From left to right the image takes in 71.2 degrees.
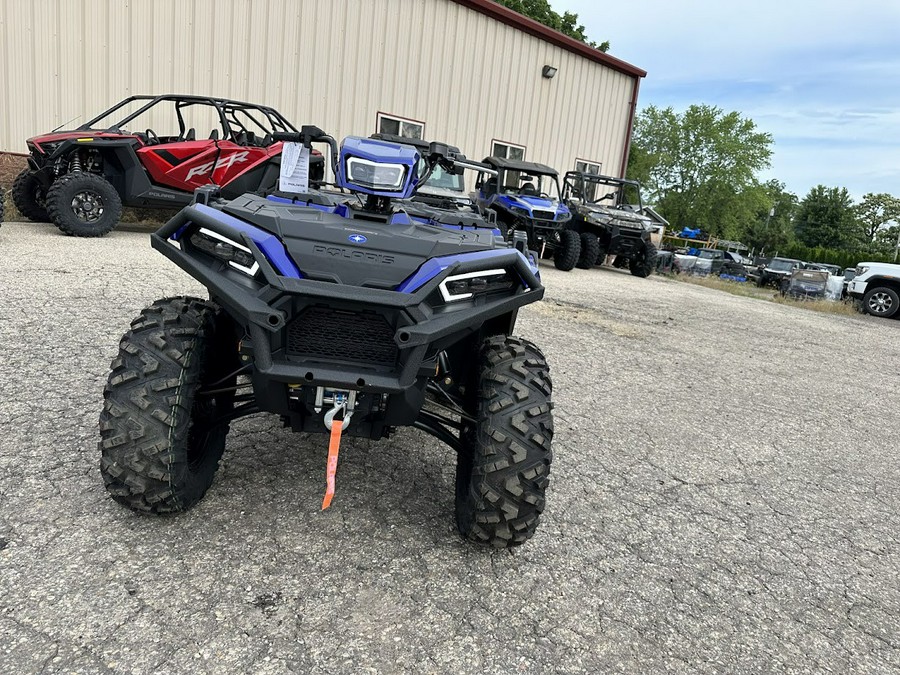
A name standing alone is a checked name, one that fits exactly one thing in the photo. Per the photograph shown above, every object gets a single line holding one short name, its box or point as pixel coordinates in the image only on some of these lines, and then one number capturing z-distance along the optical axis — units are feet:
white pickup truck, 44.09
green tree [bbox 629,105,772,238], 160.97
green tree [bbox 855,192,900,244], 259.80
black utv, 43.32
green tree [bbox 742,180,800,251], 240.32
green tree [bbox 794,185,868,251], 235.61
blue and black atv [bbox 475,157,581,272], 37.63
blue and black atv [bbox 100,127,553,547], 6.88
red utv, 26.35
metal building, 32.17
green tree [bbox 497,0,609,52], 98.58
